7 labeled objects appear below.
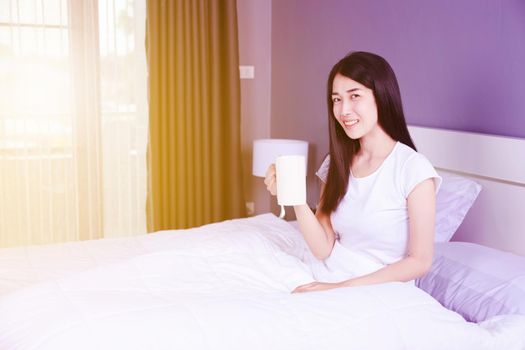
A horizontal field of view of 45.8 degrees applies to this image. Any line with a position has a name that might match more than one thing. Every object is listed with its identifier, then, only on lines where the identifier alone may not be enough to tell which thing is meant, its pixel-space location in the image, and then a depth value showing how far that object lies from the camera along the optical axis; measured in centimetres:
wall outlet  466
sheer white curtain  379
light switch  448
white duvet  138
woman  182
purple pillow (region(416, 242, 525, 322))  177
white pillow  233
